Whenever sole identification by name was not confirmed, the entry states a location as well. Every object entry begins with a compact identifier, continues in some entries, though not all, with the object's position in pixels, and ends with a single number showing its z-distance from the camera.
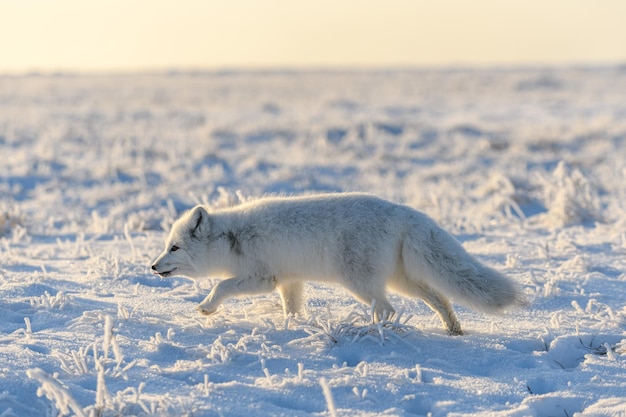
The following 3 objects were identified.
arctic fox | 9.41
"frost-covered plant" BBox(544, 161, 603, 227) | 18.06
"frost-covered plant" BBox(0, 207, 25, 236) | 17.70
